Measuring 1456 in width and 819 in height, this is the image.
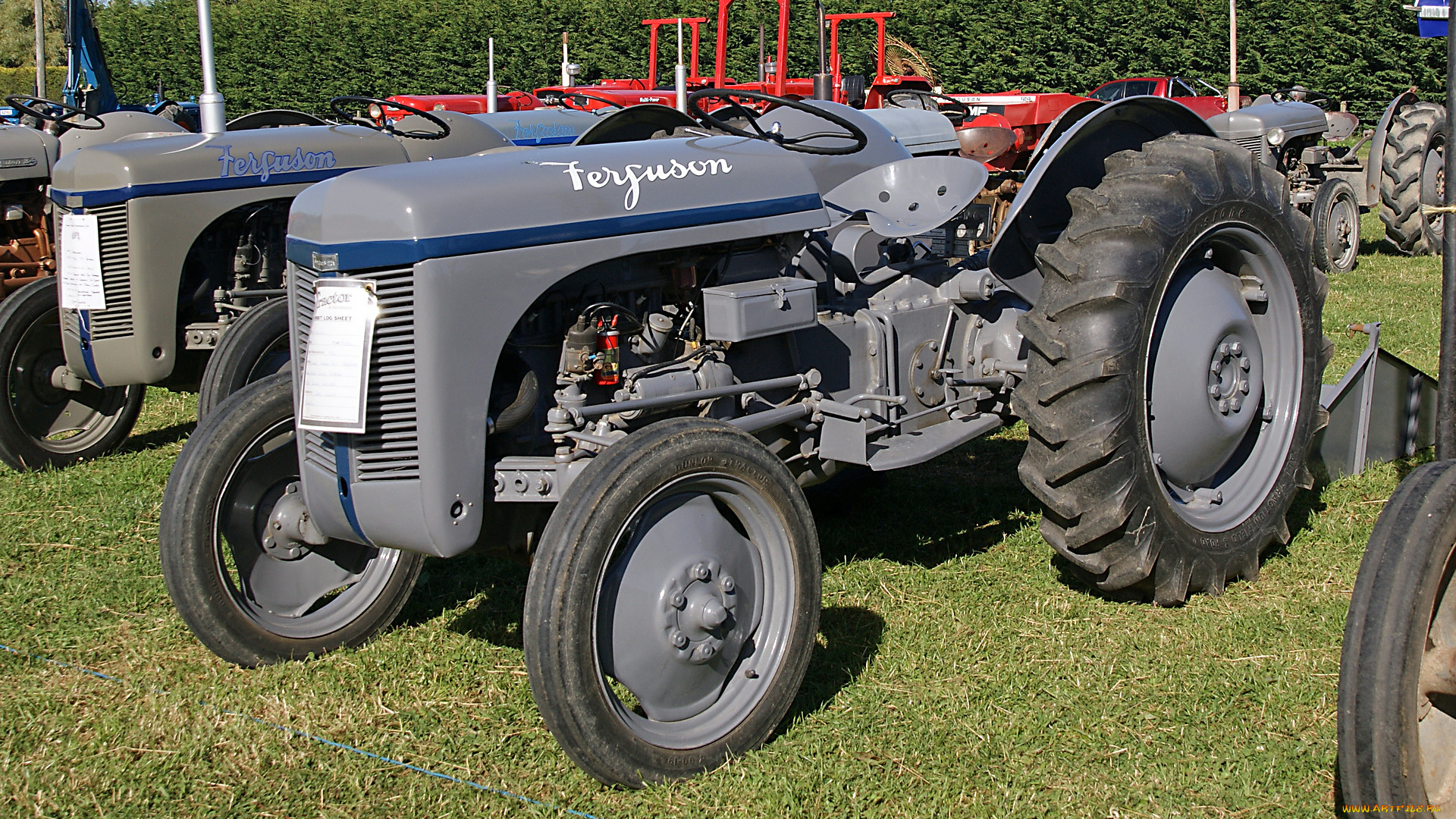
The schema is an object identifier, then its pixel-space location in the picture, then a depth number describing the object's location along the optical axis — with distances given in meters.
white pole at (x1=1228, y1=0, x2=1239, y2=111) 11.30
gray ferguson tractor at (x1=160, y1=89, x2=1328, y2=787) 2.72
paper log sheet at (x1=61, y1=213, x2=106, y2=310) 5.10
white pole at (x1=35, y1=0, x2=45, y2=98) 10.62
